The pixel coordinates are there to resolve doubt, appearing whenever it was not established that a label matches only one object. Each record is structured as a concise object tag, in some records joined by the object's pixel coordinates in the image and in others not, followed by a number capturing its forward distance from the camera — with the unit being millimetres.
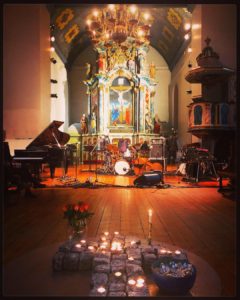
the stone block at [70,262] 2195
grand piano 6306
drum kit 9158
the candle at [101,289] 1817
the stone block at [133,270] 2047
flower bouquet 2533
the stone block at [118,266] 2107
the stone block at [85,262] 2217
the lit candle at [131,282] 1907
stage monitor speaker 6758
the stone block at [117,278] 1959
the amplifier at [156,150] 9227
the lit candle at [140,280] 1912
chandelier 8422
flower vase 2582
